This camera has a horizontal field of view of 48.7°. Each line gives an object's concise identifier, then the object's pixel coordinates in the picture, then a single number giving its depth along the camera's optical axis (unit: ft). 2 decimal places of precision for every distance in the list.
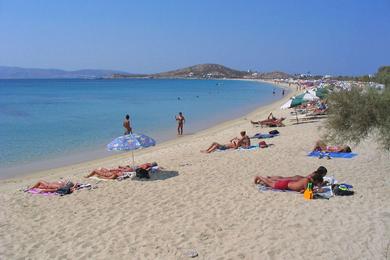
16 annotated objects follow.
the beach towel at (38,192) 32.29
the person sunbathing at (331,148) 41.30
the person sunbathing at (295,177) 29.65
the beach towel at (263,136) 56.80
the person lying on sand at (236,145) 48.49
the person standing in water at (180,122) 73.61
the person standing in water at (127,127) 53.74
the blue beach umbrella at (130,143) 35.45
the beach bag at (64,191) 32.30
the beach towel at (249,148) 47.70
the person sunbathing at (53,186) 33.02
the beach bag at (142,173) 35.83
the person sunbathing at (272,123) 68.48
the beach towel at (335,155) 40.24
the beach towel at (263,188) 30.22
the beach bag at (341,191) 28.22
